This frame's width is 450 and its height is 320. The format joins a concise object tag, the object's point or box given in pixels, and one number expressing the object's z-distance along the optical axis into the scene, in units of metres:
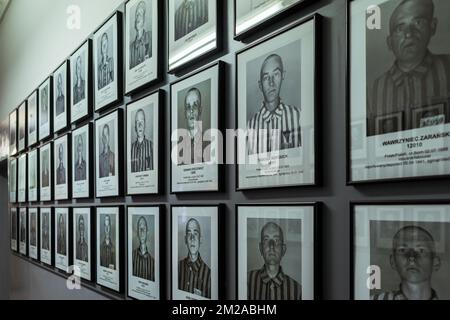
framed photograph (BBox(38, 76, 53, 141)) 4.20
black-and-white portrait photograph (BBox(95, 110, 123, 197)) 2.78
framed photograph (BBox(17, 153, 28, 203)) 5.29
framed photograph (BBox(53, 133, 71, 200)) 3.70
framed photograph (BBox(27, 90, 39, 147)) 4.75
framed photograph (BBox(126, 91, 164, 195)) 2.34
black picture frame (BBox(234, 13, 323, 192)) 1.39
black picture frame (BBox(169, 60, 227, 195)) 1.84
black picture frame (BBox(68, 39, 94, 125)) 3.21
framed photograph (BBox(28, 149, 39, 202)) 4.75
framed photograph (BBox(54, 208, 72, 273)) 3.66
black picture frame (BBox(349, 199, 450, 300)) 1.15
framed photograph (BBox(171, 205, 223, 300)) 1.88
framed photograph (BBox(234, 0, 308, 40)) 1.51
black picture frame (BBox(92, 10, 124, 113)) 2.75
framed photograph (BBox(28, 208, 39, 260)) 4.73
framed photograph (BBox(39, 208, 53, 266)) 4.20
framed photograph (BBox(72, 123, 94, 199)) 3.22
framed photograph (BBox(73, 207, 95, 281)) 3.19
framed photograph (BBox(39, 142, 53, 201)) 4.22
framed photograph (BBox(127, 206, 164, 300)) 2.32
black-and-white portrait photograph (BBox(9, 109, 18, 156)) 5.89
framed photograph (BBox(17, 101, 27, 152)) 5.29
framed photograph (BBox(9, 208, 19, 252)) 5.84
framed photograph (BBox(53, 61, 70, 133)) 3.71
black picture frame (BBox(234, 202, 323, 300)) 1.38
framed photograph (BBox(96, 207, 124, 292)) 2.75
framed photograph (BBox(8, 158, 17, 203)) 5.91
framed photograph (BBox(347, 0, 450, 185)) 1.07
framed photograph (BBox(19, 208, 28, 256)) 5.26
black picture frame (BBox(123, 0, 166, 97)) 2.32
